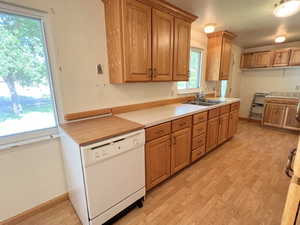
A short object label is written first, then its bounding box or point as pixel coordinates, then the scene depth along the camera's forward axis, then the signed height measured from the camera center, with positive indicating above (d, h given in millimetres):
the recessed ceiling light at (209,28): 2605 +925
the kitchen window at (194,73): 3133 +179
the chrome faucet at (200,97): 3109 -330
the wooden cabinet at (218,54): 3220 +581
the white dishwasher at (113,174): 1222 -837
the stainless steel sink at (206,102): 2942 -425
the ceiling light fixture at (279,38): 3404 +952
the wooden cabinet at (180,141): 1755 -859
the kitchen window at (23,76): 1323 +60
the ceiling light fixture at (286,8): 1609 +808
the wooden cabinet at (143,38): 1652 +527
